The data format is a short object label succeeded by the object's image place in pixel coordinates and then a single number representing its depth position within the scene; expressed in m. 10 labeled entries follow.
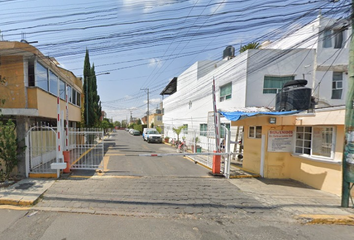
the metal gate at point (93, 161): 6.19
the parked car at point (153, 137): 18.89
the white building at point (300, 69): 8.76
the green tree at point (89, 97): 13.33
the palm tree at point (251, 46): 11.85
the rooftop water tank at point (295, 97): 5.79
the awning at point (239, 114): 4.96
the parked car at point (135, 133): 34.81
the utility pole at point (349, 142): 3.79
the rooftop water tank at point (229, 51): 14.17
